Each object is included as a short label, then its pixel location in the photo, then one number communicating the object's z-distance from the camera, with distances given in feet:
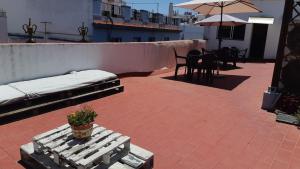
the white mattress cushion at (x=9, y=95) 14.03
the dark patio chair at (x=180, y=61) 36.68
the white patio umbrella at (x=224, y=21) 33.27
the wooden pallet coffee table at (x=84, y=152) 9.32
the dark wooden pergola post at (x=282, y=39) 17.74
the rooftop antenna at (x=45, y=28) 54.55
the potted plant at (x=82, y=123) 9.84
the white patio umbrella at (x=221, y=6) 28.48
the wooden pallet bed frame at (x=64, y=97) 14.52
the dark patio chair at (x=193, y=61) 27.17
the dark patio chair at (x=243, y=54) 46.83
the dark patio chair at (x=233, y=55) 37.83
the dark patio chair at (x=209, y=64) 26.63
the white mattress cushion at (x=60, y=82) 15.83
